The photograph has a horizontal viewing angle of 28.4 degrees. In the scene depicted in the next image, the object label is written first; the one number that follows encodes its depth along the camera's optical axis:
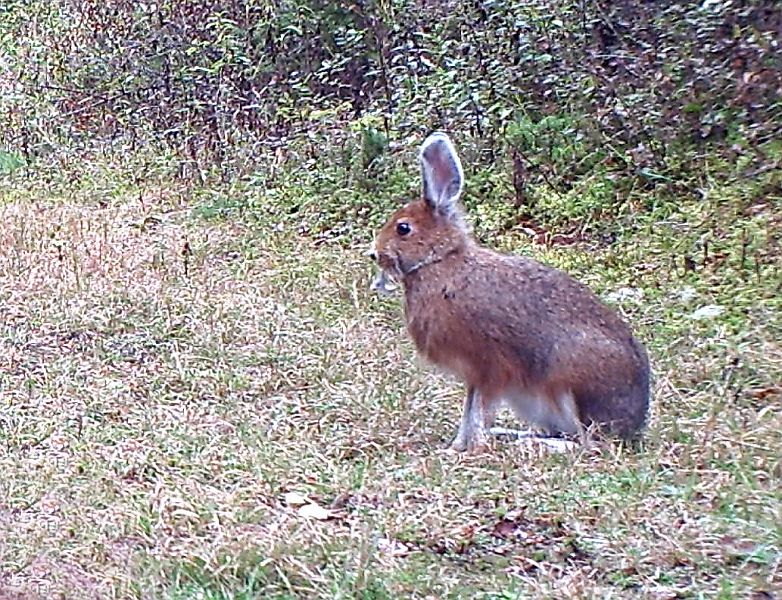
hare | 5.61
